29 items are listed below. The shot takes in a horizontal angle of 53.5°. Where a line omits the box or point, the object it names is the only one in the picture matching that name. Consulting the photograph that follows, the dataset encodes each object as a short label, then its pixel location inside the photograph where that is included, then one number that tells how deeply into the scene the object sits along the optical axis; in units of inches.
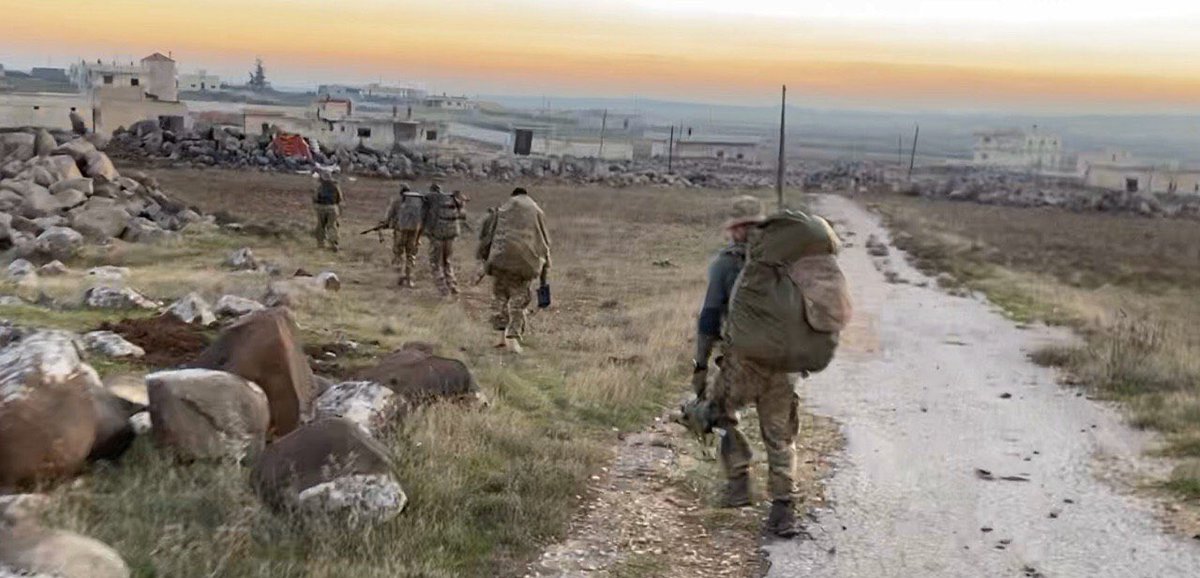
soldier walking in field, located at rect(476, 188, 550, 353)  448.1
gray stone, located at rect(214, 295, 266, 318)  450.0
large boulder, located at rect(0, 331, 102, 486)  213.3
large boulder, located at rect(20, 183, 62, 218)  920.9
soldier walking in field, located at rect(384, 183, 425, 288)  684.7
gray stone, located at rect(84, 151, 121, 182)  1078.4
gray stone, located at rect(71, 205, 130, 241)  866.8
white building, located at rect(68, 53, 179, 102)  3267.7
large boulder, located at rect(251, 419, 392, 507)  226.4
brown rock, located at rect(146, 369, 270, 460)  244.8
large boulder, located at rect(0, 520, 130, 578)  168.6
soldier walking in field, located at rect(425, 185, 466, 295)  632.4
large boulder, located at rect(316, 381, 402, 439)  278.7
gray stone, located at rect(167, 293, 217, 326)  420.2
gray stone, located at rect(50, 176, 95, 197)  976.3
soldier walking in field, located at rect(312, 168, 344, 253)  882.1
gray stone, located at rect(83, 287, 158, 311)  482.6
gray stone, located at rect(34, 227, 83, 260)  762.8
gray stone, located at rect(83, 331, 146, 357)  348.5
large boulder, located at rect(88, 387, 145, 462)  237.8
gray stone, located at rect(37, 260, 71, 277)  649.1
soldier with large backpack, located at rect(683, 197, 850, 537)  234.2
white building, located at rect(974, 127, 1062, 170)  6535.4
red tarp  2342.5
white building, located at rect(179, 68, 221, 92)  6003.9
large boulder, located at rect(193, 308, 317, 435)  272.2
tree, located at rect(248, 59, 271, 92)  6825.8
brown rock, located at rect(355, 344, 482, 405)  313.1
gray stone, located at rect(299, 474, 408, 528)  222.7
